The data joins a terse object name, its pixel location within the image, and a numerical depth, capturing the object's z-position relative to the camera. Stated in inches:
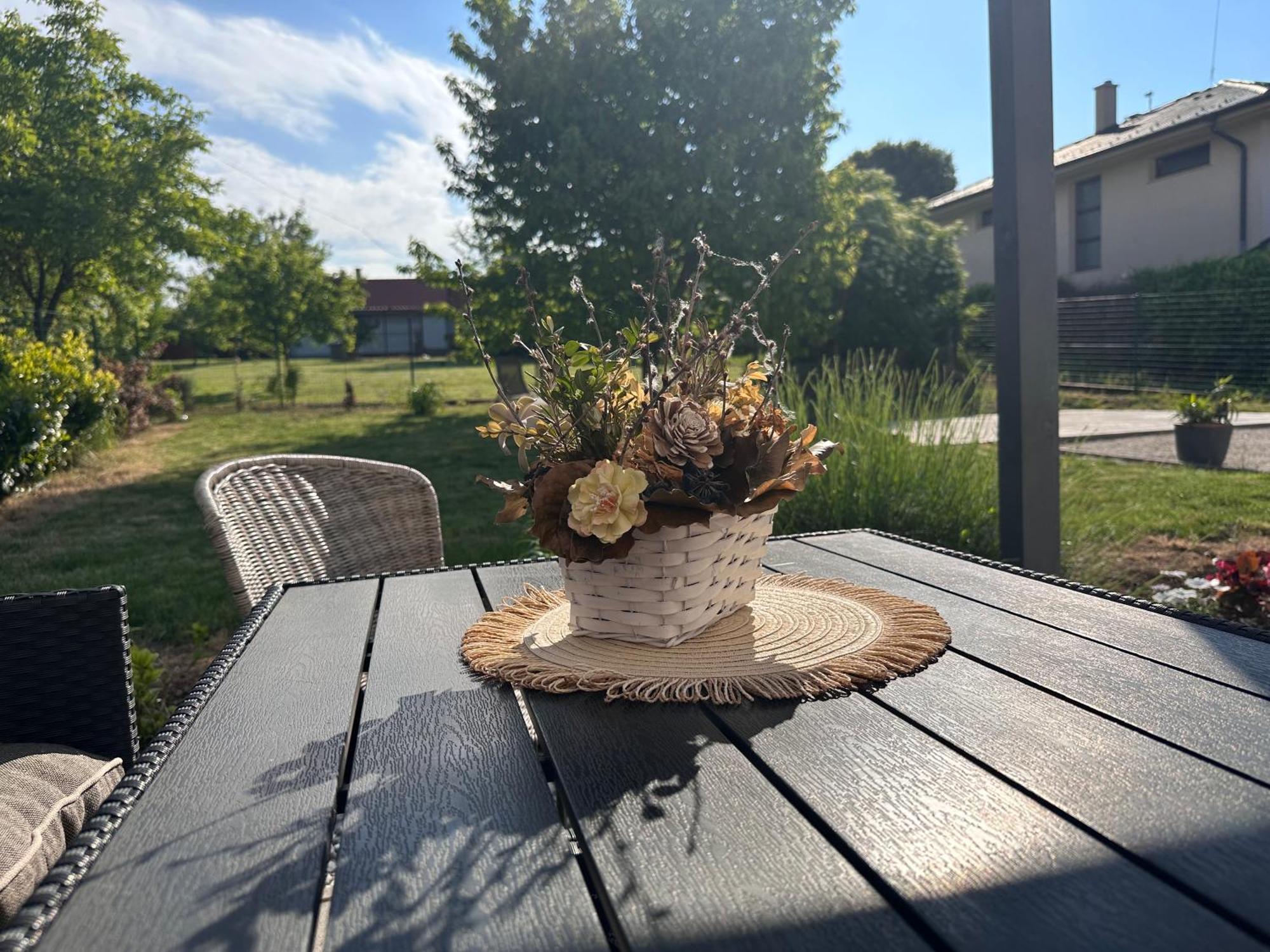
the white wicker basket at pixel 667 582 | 46.7
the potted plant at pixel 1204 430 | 236.1
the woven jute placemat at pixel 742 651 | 43.6
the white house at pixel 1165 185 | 462.0
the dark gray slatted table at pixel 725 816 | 25.5
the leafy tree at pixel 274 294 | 707.4
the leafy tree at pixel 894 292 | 472.4
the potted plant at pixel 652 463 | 44.3
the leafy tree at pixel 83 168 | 444.5
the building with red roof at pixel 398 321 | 1430.9
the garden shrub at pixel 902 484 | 146.3
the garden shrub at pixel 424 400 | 547.8
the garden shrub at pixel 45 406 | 267.1
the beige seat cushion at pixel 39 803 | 50.2
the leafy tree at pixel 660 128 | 359.9
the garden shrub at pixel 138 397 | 462.0
